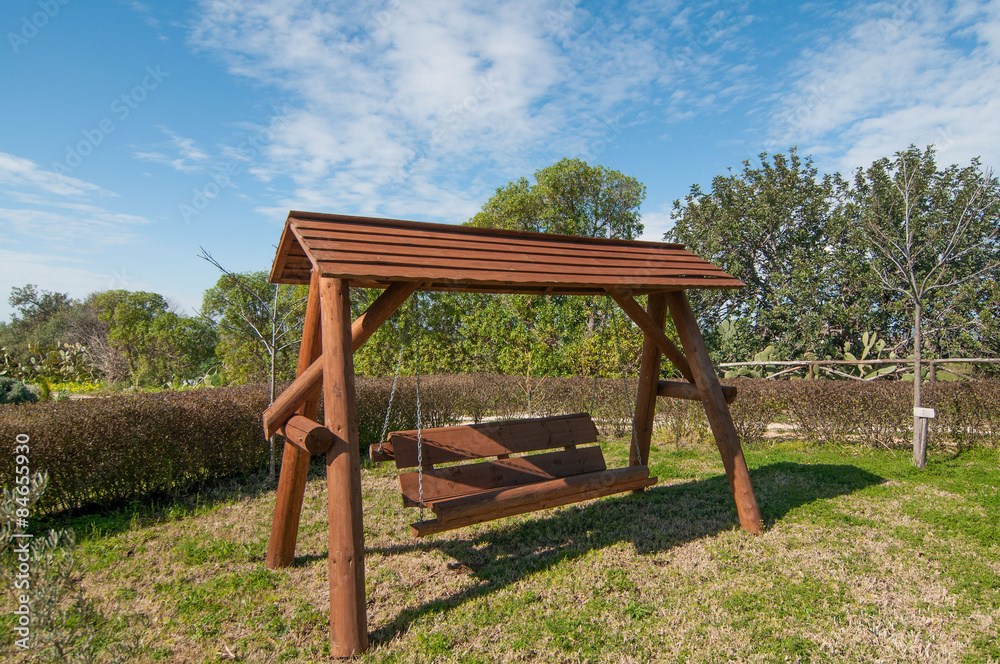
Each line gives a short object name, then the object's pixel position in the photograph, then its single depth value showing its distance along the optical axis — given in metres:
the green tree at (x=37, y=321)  37.88
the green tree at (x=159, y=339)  28.91
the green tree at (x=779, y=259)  17.77
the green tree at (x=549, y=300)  14.53
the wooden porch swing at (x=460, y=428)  3.36
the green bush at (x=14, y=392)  9.01
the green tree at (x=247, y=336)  16.28
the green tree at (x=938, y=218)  15.70
